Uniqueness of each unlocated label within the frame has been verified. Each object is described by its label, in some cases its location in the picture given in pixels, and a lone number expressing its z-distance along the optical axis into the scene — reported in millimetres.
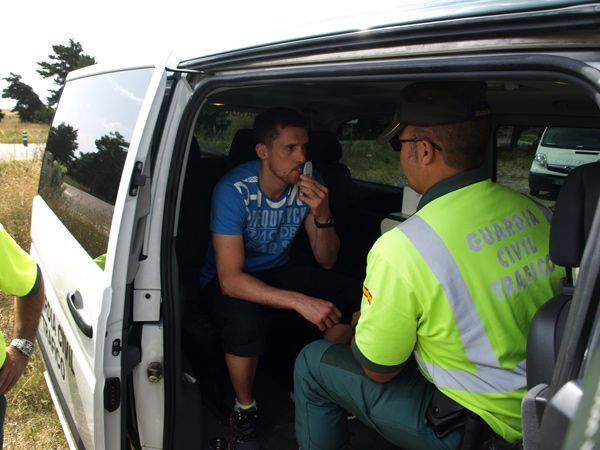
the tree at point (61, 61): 36656
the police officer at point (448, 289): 1253
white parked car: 2516
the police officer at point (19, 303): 1607
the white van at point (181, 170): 931
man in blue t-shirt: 2213
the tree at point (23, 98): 35812
